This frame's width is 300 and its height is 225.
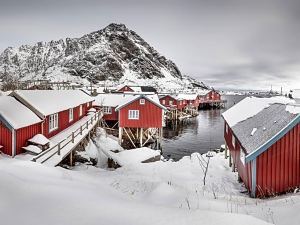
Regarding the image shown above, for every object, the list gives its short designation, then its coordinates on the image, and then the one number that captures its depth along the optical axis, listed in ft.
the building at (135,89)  219.28
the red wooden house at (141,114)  97.20
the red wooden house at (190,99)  215.12
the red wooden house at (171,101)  199.17
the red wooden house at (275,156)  34.75
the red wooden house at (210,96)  295.64
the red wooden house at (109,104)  124.32
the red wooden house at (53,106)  56.84
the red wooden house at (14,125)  46.65
